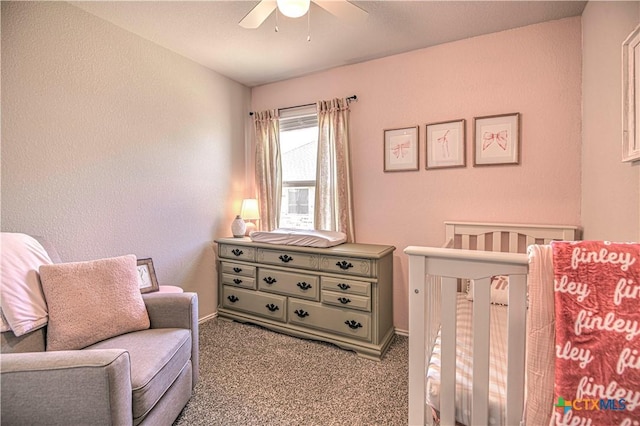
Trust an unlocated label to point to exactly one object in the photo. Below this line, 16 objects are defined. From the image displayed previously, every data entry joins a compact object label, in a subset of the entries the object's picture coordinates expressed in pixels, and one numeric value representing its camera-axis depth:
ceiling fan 1.51
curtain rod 2.71
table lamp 3.06
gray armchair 1.00
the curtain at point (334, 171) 2.73
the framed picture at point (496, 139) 2.16
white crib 0.89
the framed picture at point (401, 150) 2.49
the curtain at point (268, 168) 3.12
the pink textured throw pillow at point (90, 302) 1.38
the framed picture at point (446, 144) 2.32
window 3.02
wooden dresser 2.21
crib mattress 0.97
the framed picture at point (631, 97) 1.17
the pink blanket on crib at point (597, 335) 0.76
